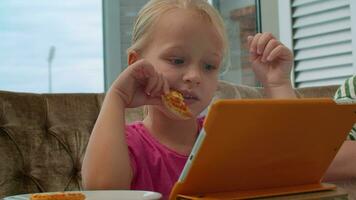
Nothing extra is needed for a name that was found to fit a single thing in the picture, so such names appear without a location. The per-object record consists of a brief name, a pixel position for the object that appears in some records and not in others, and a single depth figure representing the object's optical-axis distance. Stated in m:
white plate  0.54
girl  0.79
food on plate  0.55
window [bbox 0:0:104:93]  2.13
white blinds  2.25
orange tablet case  0.51
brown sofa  1.27
